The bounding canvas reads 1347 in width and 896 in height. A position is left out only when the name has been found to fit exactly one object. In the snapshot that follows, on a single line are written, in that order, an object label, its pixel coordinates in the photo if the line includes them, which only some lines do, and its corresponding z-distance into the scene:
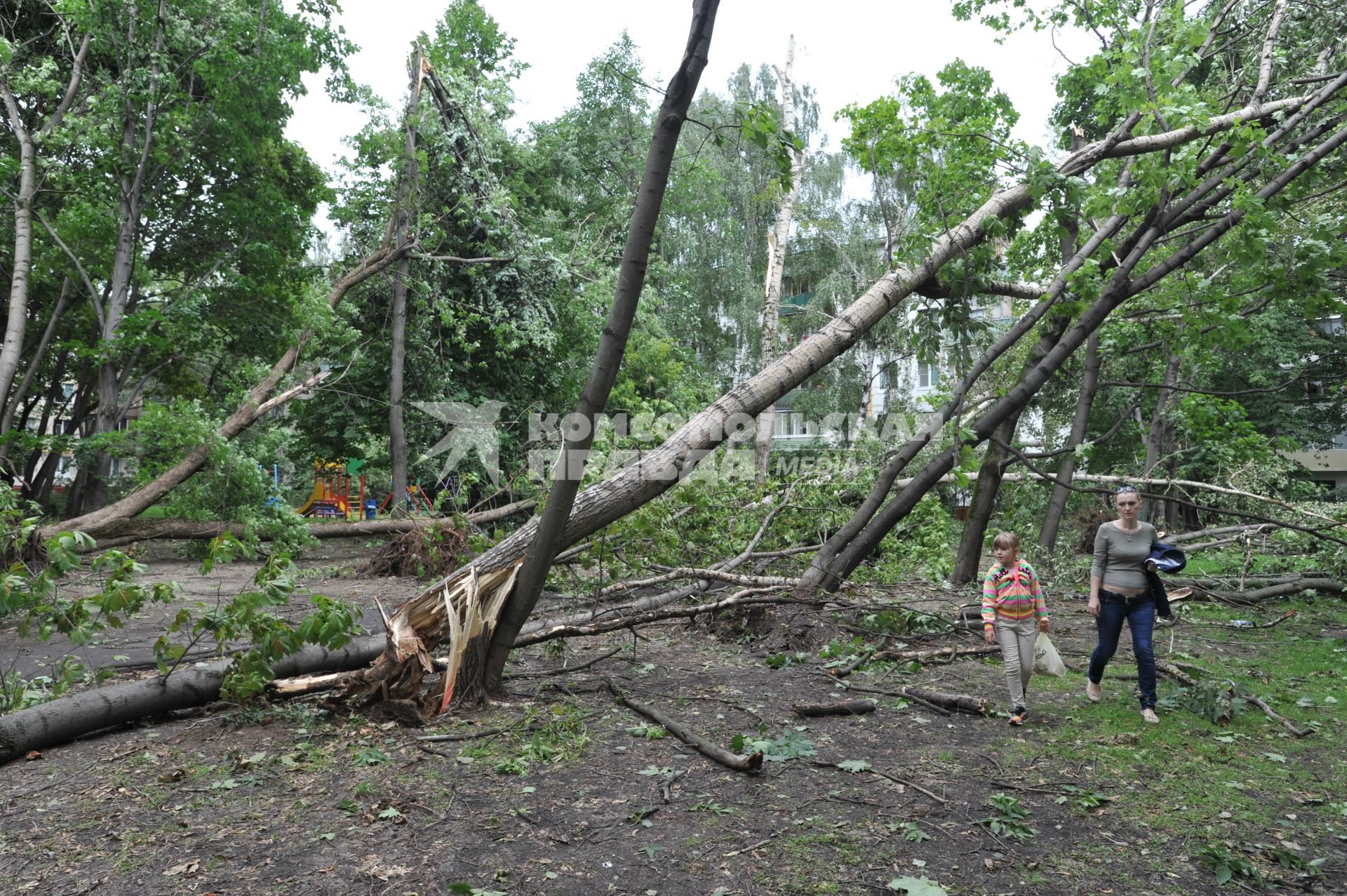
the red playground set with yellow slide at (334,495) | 22.95
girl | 4.98
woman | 4.93
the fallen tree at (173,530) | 11.83
